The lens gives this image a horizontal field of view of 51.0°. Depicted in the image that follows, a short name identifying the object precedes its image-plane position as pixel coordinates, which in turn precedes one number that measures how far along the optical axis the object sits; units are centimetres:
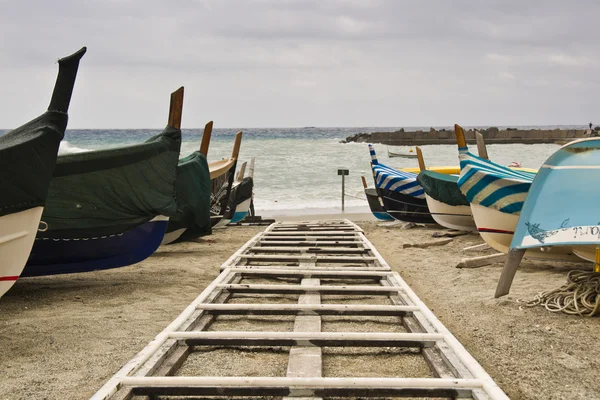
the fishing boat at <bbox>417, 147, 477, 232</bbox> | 1038
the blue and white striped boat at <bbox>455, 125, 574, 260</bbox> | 686
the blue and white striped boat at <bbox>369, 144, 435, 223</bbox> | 1228
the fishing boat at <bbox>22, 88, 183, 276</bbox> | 575
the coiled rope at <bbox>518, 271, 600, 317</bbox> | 468
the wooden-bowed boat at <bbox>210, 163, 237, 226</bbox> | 1148
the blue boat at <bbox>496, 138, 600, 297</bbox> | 450
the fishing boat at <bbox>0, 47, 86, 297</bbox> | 425
